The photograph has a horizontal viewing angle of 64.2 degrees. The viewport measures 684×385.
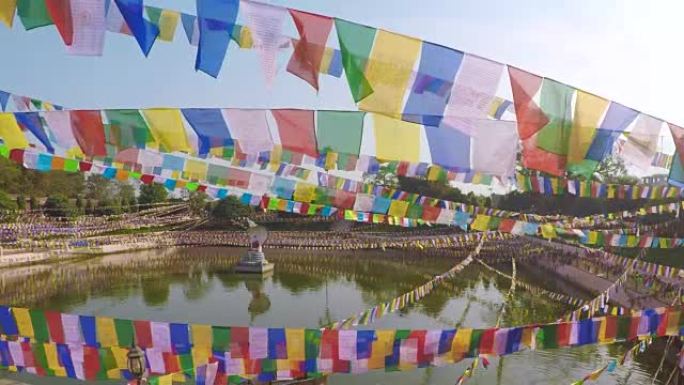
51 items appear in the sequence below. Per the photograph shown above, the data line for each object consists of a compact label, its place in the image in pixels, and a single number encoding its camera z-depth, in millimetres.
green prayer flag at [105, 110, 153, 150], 5461
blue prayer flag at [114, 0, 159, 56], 4309
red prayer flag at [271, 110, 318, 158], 5035
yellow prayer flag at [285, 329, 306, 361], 5102
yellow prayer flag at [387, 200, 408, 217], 6520
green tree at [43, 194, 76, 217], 39781
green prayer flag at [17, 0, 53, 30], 4227
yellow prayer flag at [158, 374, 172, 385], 4757
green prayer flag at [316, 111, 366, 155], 5004
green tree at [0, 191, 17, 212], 34656
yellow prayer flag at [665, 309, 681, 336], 5168
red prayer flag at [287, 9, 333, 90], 4301
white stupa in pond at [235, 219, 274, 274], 25641
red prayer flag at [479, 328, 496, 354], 4898
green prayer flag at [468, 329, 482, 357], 4934
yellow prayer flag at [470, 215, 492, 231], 5867
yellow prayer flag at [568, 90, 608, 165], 4711
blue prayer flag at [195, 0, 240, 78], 4266
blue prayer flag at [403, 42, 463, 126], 4438
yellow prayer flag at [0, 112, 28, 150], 6070
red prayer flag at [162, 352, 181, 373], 5383
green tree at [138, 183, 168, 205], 50406
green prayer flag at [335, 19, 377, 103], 4309
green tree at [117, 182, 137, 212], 46925
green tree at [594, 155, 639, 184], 32919
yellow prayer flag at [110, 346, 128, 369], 5410
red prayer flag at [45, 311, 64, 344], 5627
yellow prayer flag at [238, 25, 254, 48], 4355
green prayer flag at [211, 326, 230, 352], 5164
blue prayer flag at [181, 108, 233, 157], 5254
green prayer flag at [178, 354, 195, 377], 5398
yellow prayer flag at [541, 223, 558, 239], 5777
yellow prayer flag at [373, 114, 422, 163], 4992
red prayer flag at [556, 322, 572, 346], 4938
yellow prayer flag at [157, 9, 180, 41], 4453
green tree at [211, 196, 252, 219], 48281
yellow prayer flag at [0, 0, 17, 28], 4203
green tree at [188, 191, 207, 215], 51600
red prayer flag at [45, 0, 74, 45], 4258
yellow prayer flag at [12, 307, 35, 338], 5543
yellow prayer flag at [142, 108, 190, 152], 5441
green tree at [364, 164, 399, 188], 55719
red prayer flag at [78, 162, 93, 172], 7456
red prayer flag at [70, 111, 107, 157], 5586
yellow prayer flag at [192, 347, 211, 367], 5270
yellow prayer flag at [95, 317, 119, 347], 5512
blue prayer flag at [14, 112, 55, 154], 6059
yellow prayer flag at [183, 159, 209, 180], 7175
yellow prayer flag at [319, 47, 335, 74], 4461
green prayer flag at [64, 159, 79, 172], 7105
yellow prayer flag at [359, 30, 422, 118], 4391
